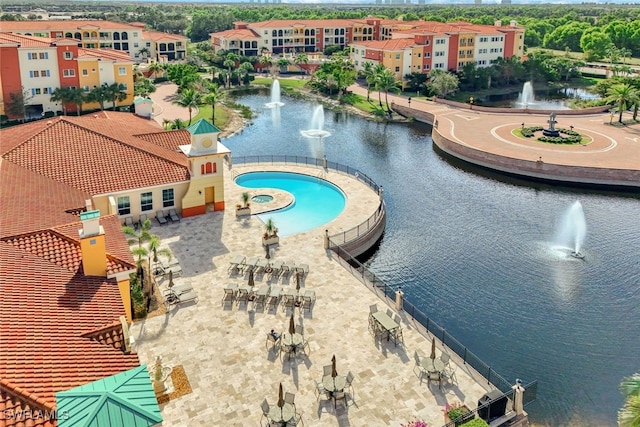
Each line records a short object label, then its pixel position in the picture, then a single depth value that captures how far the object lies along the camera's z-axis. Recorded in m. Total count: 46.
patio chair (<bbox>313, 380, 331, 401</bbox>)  25.20
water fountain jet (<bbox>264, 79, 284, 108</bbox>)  101.94
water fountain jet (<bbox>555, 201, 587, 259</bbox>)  43.57
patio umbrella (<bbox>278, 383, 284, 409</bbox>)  23.34
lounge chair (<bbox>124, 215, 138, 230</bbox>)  41.92
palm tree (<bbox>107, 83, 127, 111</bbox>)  81.56
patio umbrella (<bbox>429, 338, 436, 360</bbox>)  26.58
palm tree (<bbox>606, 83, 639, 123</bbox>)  78.06
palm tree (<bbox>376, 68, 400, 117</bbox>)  92.75
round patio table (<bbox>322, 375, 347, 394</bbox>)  24.75
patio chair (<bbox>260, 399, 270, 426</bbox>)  23.34
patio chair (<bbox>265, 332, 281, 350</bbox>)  28.80
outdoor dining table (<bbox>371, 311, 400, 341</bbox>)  28.95
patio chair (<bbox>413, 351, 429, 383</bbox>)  26.62
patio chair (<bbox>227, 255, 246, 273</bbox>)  36.19
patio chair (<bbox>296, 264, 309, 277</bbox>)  35.81
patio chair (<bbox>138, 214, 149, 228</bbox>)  42.62
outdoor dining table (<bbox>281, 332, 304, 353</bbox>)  27.87
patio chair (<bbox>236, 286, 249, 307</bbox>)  32.72
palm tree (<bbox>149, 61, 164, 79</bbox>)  110.79
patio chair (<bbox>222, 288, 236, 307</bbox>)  32.78
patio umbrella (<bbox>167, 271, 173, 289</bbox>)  33.81
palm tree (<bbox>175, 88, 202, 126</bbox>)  74.25
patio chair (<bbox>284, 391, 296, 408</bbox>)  23.91
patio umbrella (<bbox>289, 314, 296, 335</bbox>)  28.36
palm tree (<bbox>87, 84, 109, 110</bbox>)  79.11
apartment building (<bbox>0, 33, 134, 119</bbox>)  75.12
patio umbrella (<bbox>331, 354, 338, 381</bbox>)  25.16
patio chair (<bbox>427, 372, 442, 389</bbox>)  26.33
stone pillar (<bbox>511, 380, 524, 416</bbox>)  24.16
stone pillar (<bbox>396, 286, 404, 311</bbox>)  31.83
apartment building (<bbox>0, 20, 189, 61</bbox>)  116.56
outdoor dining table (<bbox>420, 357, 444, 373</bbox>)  26.08
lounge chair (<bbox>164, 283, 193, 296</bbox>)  32.84
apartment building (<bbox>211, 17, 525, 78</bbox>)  114.12
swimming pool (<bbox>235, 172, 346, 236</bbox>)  45.34
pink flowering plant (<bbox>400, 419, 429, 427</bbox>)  21.65
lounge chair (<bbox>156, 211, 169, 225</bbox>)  42.56
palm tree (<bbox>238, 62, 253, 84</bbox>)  120.50
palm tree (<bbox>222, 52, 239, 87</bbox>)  127.25
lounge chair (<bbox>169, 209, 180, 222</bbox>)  43.09
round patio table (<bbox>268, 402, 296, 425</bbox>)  23.16
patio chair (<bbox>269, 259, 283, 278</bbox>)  35.78
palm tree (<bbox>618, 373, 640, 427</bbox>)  14.95
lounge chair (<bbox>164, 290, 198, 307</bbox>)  32.34
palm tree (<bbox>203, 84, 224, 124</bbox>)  77.69
